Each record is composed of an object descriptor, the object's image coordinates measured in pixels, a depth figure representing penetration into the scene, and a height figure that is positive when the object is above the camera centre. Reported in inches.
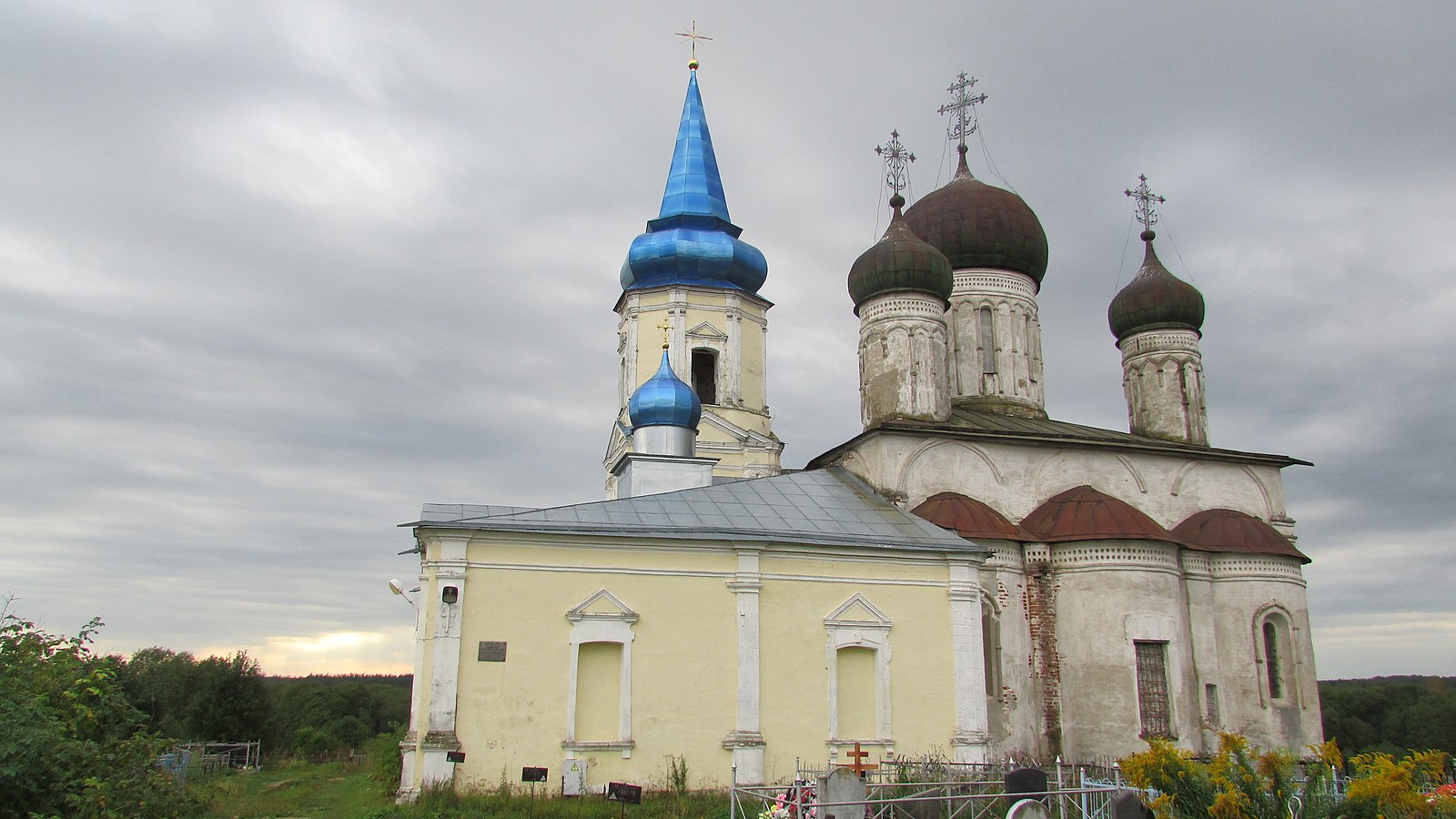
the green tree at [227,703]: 1384.1 -11.9
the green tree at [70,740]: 363.6 -17.2
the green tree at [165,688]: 1398.9 +5.7
